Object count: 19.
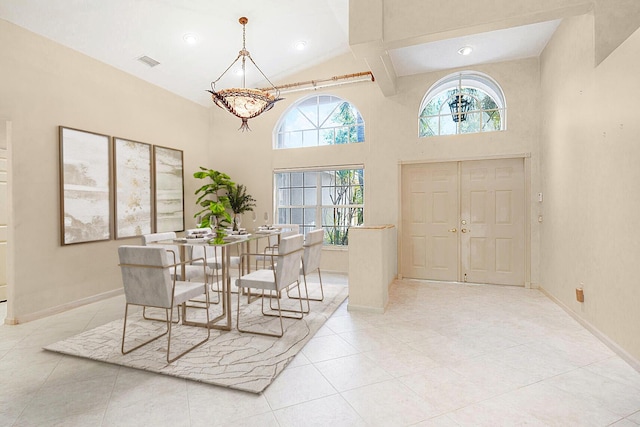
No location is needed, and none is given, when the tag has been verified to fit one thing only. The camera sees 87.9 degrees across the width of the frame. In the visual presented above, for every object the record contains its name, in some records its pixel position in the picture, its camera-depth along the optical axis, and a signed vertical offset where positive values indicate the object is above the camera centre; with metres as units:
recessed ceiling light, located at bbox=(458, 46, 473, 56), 4.39 +2.18
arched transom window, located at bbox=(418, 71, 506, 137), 4.98 +1.64
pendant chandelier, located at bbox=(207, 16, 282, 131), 3.62 +1.28
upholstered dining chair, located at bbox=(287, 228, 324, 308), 3.76 -0.44
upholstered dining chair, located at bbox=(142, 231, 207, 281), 3.71 -0.60
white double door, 4.86 -0.13
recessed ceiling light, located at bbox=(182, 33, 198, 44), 4.42 +2.40
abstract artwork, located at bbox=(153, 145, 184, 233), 5.21 +0.44
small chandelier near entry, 5.11 +1.63
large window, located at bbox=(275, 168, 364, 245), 5.82 +0.26
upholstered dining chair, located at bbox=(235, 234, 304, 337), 3.09 -0.58
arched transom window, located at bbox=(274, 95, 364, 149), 5.76 +1.62
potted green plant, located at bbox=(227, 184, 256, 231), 5.95 +0.25
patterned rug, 2.36 -1.13
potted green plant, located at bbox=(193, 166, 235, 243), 5.57 +0.40
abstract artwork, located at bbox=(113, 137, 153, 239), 4.57 +0.40
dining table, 3.15 -0.40
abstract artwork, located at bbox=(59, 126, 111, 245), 3.90 +0.38
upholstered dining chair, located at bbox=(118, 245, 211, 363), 2.56 -0.51
